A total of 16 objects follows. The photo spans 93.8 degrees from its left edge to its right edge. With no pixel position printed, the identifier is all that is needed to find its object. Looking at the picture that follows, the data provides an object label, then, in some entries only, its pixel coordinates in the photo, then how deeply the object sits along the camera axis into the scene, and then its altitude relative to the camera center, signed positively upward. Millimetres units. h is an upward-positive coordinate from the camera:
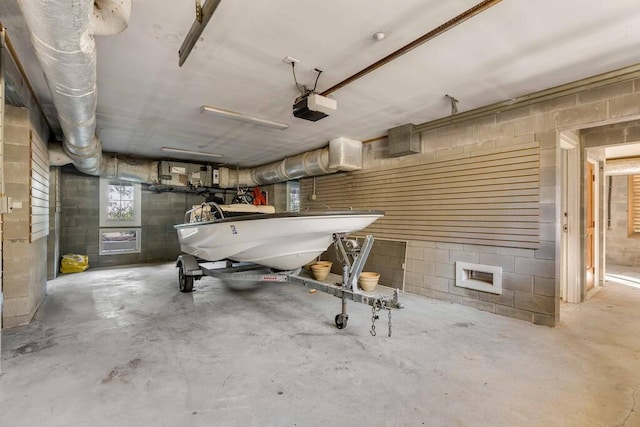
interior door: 4355 -194
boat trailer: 2784 -757
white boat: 2941 -243
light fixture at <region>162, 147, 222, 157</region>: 6031 +1271
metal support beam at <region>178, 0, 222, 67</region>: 1785 +1238
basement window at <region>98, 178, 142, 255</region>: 7273 -130
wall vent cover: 3762 -831
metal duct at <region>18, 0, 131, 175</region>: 1402 +934
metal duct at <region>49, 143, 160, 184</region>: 6027 +897
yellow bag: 6270 -1102
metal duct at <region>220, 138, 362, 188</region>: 5379 +986
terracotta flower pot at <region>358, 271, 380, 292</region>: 4648 -1059
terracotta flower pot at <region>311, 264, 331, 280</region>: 5320 -1014
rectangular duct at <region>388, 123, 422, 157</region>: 4555 +1148
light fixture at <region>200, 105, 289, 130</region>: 3858 +1328
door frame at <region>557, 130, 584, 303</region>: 4230 -123
